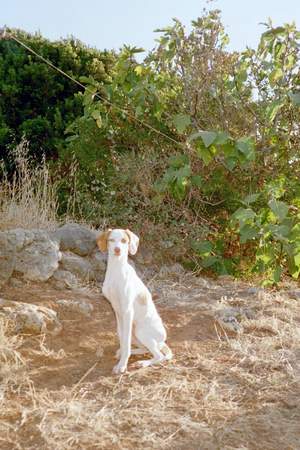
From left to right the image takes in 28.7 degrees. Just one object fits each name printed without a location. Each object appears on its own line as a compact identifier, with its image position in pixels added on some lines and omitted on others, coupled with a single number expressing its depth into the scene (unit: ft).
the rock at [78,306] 13.44
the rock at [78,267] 16.53
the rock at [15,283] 14.93
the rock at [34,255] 15.28
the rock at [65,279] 15.58
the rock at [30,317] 11.85
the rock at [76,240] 17.51
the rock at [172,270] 18.56
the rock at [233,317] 13.65
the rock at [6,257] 14.88
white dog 10.77
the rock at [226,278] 19.07
